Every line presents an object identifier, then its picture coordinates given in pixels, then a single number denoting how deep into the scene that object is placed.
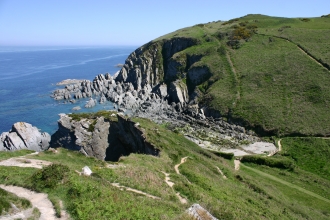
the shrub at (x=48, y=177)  16.84
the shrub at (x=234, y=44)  102.79
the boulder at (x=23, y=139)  54.48
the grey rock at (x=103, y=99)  102.76
